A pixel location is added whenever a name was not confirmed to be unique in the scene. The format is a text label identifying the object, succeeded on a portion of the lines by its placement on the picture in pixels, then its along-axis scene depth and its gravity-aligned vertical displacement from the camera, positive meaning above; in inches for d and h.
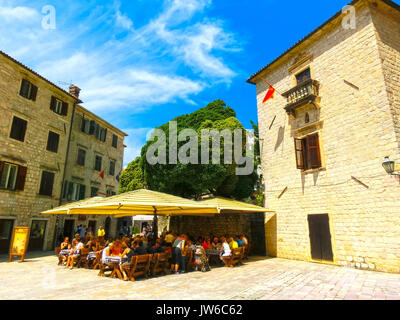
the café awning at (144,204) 313.1 +19.7
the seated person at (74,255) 374.6 -55.9
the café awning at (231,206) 405.4 +26.2
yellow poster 435.8 -41.8
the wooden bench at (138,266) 290.0 -56.6
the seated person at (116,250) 321.7 -40.6
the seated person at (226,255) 386.0 -54.3
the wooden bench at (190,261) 382.0 -64.5
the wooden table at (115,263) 302.0 -54.3
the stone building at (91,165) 740.0 +183.7
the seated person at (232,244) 410.9 -39.4
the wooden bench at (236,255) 395.2 -56.4
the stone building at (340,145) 344.8 +126.5
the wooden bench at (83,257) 380.4 -59.9
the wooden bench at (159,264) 323.0 -60.2
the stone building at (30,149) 557.6 +172.8
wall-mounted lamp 318.0 +73.9
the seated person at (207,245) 433.7 -43.8
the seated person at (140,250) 309.9 -38.7
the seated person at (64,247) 403.5 -48.2
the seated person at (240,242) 440.1 -38.4
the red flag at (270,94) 523.5 +270.8
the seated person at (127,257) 294.1 -46.9
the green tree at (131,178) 1138.0 +197.5
